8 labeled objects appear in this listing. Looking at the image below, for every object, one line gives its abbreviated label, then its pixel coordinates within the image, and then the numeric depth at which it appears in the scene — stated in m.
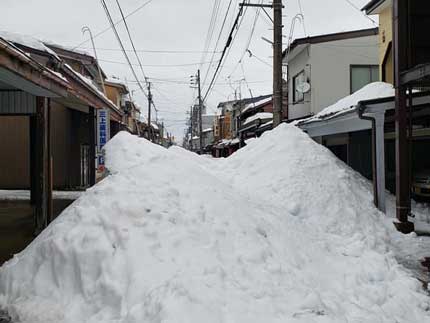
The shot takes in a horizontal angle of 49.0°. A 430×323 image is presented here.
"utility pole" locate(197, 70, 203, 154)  44.66
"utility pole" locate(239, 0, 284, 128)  14.00
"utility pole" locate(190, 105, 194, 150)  80.37
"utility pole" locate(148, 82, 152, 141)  47.97
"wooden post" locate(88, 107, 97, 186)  18.34
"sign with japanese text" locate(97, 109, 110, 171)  17.91
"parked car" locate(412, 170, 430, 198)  11.31
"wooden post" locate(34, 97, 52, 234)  10.05
